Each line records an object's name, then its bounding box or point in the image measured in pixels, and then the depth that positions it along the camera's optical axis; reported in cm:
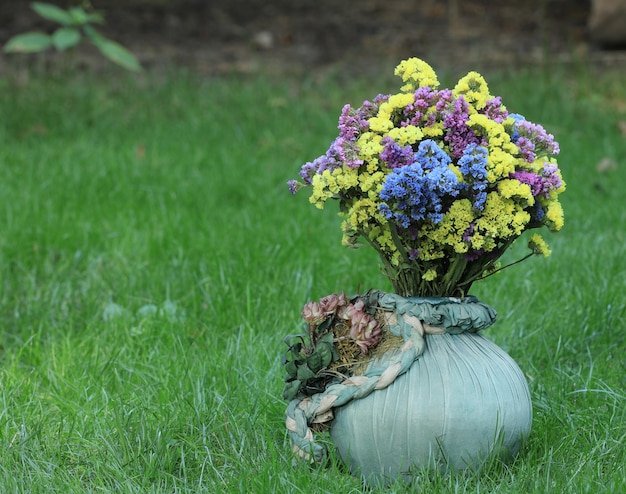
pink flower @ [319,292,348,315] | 456
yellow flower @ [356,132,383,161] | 429
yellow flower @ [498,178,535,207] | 422
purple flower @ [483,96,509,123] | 449
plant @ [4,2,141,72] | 1123
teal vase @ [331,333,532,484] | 418
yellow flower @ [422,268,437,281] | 443
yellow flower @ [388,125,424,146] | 427
